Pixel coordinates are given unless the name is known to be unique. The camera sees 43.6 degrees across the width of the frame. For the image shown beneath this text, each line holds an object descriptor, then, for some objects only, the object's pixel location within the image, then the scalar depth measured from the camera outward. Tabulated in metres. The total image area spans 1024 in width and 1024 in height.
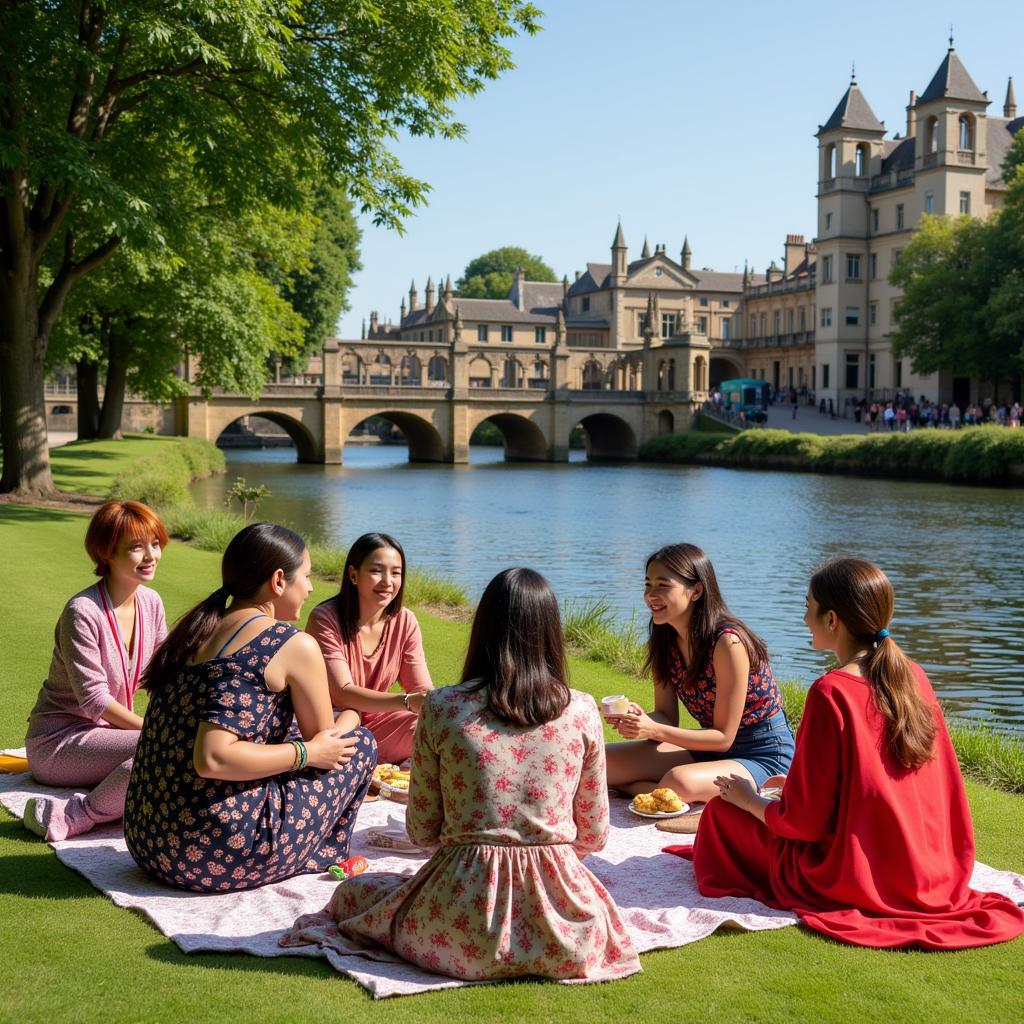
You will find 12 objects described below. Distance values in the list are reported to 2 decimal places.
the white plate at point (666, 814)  5.72
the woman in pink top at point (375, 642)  5.93
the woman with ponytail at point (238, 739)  4.29
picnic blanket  3.99
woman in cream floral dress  3.68
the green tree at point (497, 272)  117.50
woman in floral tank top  5.54
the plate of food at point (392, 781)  5.98
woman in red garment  4.16
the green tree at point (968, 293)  45.81
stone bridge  57.84
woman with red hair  5.27
